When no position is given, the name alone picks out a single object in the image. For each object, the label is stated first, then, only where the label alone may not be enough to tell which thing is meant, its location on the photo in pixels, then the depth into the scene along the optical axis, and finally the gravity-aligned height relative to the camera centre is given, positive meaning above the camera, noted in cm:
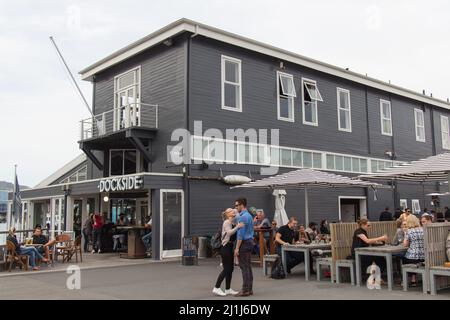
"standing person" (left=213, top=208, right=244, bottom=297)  852 -58
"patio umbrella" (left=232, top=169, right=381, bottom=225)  1281 +101
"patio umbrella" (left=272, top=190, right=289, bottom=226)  1748 +45
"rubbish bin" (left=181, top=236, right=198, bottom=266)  1406 -94
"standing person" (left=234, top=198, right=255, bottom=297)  852 -53
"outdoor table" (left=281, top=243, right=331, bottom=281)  1068 -66
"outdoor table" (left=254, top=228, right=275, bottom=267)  1371 -63
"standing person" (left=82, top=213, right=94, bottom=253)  1941 -38
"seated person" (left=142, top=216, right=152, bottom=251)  1647 -58
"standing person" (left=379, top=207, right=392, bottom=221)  1928 +8
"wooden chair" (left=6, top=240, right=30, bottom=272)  1294 -94
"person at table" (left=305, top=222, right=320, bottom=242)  1290 -37
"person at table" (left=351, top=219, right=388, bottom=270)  973 -46
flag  1699 +99
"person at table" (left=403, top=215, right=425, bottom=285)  906 -48
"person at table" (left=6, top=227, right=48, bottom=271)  1298 -79
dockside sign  1554 +126
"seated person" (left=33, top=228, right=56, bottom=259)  1407 -58
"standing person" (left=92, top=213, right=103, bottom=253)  1878 -45
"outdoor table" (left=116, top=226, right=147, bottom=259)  1628 -80
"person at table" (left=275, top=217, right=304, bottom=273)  1127 -48
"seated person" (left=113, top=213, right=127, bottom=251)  1906 -62
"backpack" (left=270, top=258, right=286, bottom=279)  1077 -113
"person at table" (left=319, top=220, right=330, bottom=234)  1700 -36
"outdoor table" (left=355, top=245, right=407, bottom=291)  905 -67
